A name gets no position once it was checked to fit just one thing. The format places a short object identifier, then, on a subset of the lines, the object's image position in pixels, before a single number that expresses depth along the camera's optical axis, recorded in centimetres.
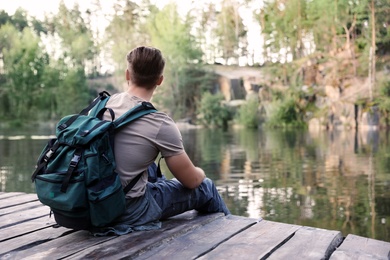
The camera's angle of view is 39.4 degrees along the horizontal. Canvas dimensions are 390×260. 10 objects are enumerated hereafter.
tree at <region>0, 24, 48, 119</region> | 4278
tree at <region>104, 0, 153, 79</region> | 4819
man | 246
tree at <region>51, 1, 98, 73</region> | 4747
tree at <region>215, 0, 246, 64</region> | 4762
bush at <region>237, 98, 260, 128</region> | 3303
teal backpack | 232
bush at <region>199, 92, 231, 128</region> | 3600
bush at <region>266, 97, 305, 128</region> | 3153
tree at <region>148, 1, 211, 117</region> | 4162
